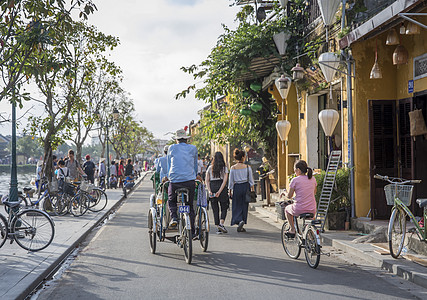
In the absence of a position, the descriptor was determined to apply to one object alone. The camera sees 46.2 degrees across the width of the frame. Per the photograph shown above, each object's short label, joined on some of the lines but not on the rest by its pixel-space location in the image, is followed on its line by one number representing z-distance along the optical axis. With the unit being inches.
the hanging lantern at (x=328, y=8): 440.5
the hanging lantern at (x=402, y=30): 367.9
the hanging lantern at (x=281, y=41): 583.5
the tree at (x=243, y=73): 592.1
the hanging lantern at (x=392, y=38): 386.0
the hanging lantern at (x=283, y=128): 623.2
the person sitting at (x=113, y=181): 1209.5
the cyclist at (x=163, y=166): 347.3
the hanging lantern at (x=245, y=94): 719.6
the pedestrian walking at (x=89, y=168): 890.7
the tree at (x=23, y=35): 320.2
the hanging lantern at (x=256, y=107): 701.9
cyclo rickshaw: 297.7
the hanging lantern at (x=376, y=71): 403.9
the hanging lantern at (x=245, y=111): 714.8
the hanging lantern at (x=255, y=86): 689.0
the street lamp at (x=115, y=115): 1180.1
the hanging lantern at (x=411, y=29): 352.8
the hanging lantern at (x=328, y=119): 458.6
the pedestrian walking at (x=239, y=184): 429.4
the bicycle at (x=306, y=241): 277.4
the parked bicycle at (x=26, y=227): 328.2
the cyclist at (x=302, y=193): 300.0
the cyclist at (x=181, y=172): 310.7
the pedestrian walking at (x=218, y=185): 435.5
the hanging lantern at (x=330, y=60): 434.6
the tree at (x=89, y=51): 704.7
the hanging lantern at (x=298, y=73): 534.0
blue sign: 399.9
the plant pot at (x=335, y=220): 419.2
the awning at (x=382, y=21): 309.0
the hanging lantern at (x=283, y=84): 570.6
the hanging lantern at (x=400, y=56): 387.5
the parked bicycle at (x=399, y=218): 289.9
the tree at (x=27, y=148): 4736.2
